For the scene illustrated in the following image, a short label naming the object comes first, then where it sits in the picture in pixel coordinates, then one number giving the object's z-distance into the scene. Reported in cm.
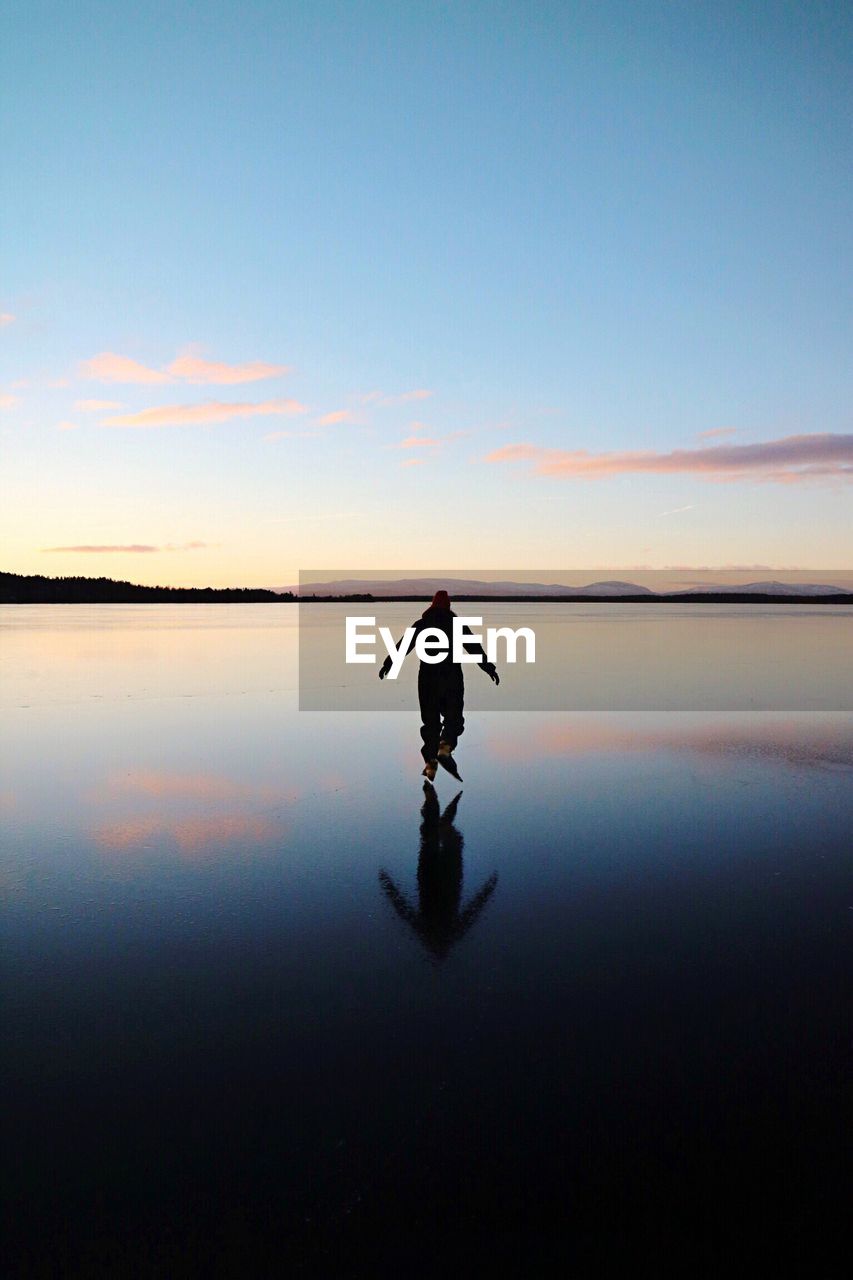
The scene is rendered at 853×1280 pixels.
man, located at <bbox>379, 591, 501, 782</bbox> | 1016
